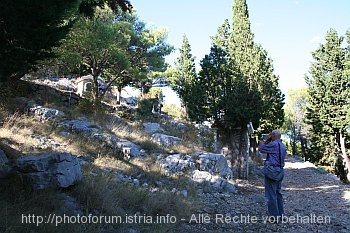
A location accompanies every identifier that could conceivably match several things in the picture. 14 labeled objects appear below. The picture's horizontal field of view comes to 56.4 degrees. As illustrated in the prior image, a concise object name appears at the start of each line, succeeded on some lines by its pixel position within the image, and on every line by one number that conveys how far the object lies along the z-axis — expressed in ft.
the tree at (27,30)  11.91
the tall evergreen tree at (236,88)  46.19
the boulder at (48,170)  14.79
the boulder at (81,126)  35.90
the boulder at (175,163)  32.46
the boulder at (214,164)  36.22
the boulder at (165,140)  42.10
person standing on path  20.15
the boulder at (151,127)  51.67
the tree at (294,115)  155.02
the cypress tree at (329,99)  71.82
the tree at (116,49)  62.23
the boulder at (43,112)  38.01
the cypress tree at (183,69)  104.47
